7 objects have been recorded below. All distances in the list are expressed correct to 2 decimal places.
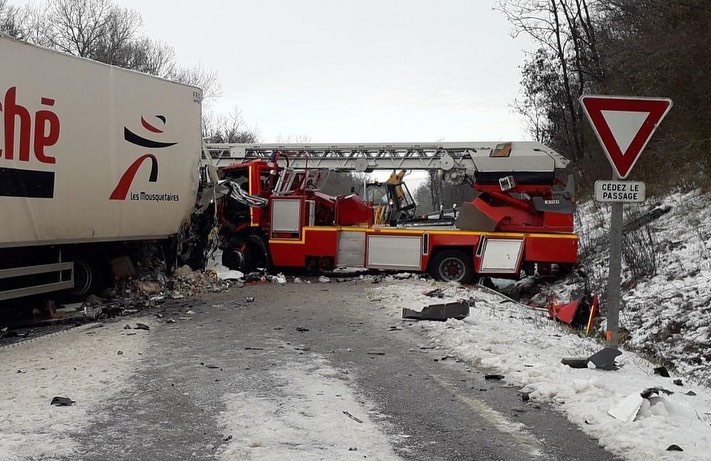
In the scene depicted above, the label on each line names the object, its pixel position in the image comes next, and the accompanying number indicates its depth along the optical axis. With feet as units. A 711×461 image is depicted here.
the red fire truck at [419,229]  51.11
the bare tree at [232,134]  182.19
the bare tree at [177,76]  158.66
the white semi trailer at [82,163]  29.50
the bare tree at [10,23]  117.50
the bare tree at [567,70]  108.24
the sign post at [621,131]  21.29
